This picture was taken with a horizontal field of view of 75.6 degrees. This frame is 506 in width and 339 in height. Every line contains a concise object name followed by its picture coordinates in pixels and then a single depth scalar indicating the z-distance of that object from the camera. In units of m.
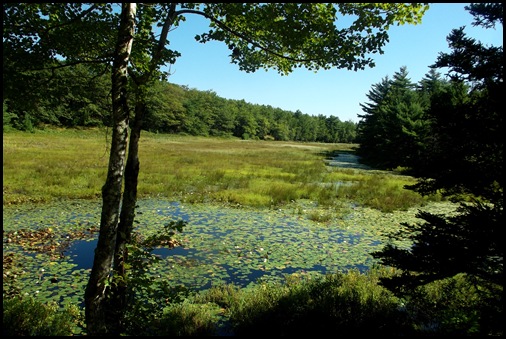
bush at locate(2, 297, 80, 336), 4.71
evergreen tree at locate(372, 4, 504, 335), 3.71
